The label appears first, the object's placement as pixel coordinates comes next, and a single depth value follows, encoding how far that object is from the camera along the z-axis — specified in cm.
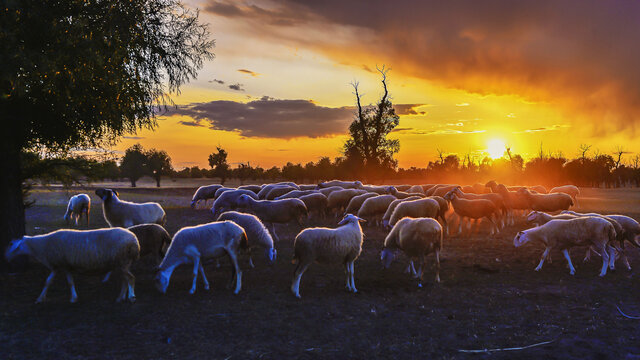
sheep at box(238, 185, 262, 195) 2845
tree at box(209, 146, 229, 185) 7050
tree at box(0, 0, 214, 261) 838
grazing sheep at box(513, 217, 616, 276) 1036
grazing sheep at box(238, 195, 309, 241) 1562
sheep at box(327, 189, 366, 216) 2289
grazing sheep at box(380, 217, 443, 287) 972
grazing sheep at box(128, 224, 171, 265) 999
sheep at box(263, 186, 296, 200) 2398
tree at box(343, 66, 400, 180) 4538
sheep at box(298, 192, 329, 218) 2114
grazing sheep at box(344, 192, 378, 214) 2041
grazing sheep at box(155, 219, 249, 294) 867
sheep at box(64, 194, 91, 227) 2033
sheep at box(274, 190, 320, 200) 2230
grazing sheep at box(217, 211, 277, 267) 1050
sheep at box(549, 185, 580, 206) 2850
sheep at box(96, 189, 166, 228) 1259
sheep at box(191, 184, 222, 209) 2797
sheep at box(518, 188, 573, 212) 1864
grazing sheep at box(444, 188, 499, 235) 1608
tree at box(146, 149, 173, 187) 7362
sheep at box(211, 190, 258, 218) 2005
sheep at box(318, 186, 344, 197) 2486
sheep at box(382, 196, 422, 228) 1633
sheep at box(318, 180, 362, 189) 2824
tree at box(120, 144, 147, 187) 7162
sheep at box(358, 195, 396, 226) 1875
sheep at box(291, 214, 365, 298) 871
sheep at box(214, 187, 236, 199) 2619
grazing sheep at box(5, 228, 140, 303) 801
